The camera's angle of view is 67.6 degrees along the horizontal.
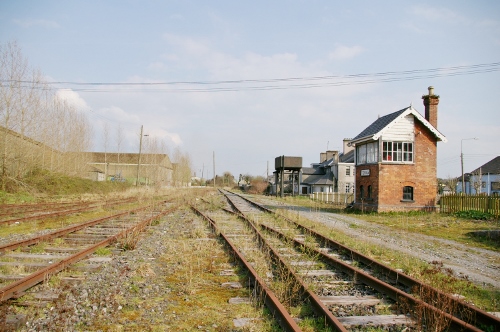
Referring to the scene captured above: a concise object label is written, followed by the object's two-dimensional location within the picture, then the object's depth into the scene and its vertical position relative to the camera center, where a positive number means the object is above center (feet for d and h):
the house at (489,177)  194.70 +6.96
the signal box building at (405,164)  69.51 +4.51
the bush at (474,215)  62.49 -4.42
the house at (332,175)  184.75 +5.76
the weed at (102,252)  24.61 -4.68
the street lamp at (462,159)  148.87 +11.63
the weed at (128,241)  26.53 -4.35
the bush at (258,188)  212.21 -1.91
